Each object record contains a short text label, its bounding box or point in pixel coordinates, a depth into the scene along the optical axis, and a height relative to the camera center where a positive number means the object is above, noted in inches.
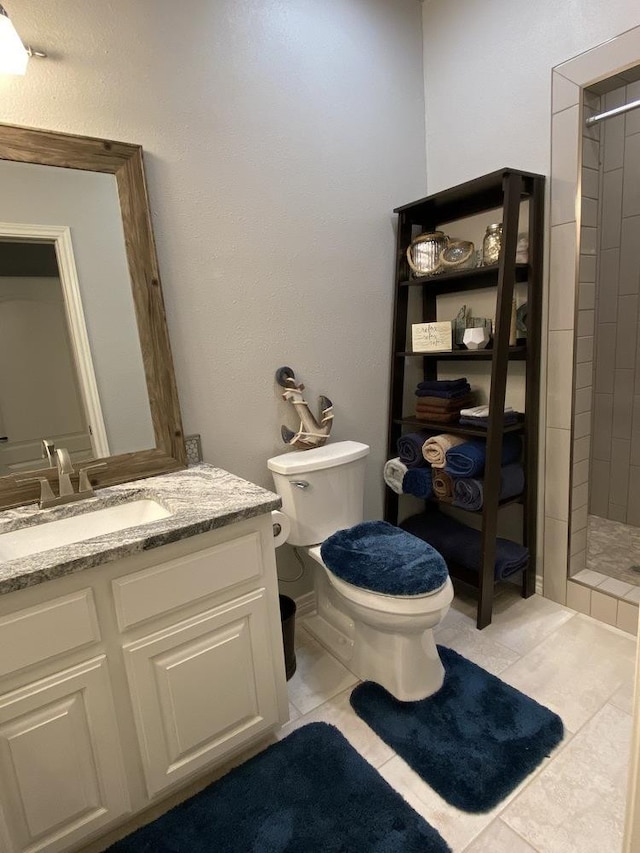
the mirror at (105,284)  53.0 +9.5
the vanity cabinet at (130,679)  39.3 -30.5
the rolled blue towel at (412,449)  81.7 -19.6
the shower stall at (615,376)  80.0 -10.3
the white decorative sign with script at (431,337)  77.6 -0.1
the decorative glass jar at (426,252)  79.4 +14.6
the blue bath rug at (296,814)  45.6 -48.1
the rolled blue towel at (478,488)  72.7 -24.6
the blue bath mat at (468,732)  50.5 -48.0
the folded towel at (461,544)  76.2 -36.6
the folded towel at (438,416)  80.0 -14.0
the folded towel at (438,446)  77.5 -18.5
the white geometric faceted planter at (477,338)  72.9 -0.8
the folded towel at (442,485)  78.0 -25.2
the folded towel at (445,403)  79.4 -11.6
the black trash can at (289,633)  66.2 -40.8
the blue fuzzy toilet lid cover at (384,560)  57.6 -28.9
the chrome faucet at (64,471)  54.0 -12.3
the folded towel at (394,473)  84.0 -24.4
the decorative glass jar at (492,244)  71.5 +13.6
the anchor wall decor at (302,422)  74.2 -12.6
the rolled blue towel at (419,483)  79.8 -25.1
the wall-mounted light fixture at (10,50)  44.5 +31.1
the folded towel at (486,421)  73.3 -14.1
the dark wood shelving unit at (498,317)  67.7 +2.6
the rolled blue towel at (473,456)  72.1 -19.4
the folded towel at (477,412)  74.0 -12.7
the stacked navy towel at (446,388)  79.9 -9.1
